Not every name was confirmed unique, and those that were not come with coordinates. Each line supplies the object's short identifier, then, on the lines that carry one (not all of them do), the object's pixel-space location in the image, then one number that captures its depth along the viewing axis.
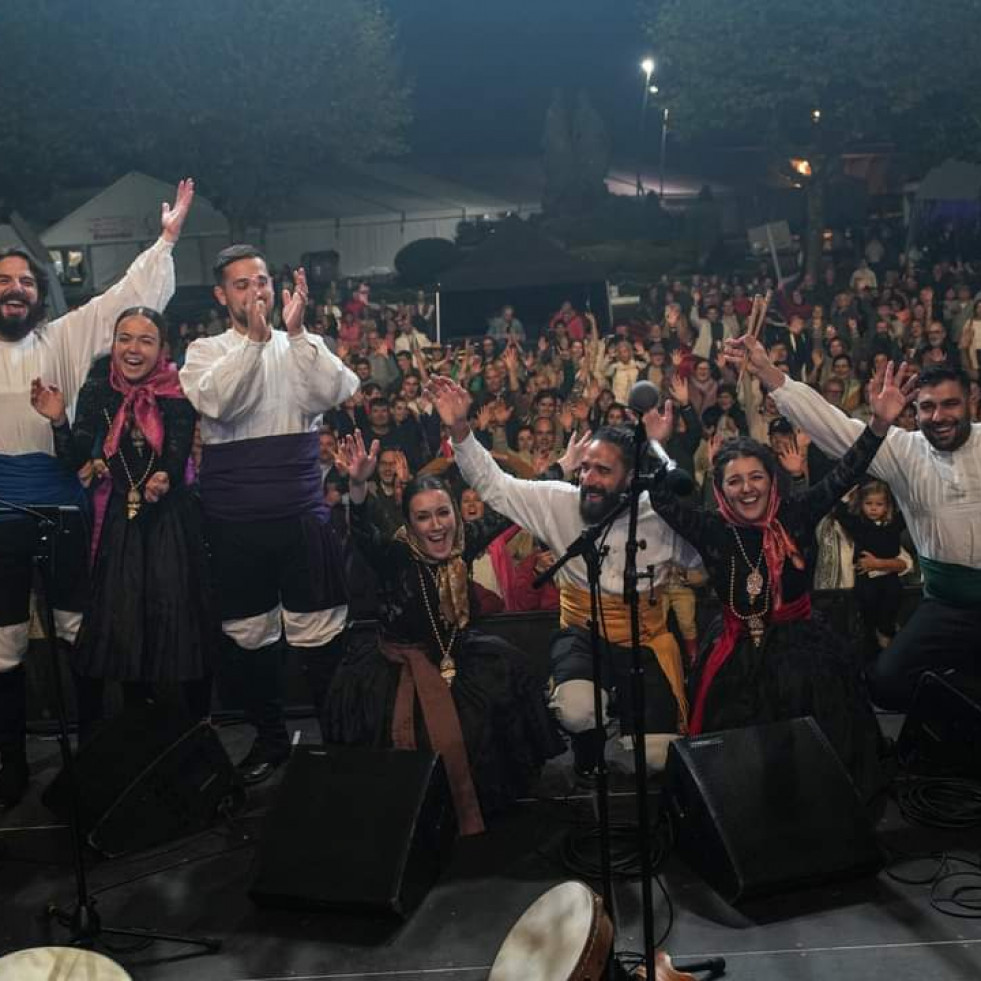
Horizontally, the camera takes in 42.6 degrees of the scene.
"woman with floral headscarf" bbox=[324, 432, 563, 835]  4.34
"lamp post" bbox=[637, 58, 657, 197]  24.03
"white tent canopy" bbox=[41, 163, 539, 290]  15.48
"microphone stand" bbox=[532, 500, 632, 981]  3.24
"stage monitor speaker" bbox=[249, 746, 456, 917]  3.69
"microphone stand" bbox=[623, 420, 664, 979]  3.11
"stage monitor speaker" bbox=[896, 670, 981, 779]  4.26
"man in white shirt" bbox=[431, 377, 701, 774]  4.55
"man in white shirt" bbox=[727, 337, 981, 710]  4.52
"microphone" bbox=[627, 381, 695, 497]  3.07
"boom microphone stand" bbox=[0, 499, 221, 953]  3.54
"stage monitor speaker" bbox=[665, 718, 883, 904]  3.66
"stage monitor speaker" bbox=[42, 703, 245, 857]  4.27
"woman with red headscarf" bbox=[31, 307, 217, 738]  4.62
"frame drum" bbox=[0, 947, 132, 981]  3.09
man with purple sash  4.59
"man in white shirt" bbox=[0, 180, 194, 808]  4.66
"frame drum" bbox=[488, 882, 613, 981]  2.92
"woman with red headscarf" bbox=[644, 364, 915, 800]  4.32
